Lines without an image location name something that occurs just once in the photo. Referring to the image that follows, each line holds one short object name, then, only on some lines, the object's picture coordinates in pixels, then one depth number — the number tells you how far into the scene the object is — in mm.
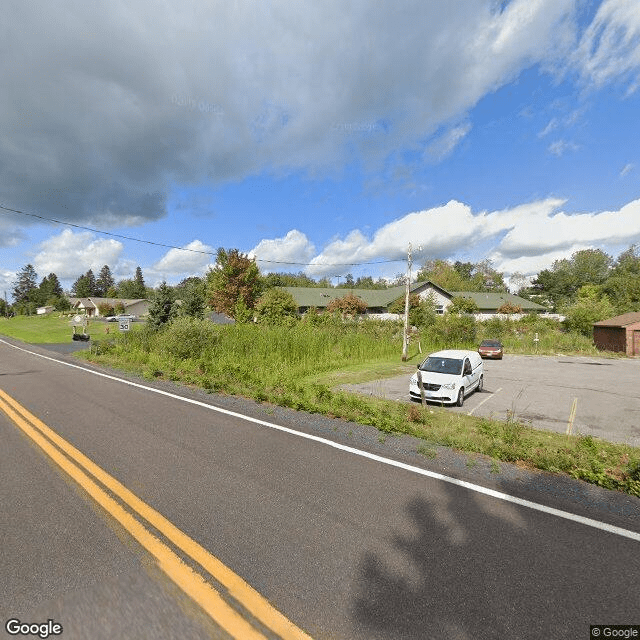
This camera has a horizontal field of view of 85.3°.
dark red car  23750
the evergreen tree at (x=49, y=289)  116562
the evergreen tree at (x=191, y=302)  31016
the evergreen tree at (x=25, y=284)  135375
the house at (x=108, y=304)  87000
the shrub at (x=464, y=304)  49853
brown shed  25672
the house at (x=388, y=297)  53062
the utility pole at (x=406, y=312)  21375
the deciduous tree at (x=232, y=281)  39156
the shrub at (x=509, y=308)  55688
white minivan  11031
